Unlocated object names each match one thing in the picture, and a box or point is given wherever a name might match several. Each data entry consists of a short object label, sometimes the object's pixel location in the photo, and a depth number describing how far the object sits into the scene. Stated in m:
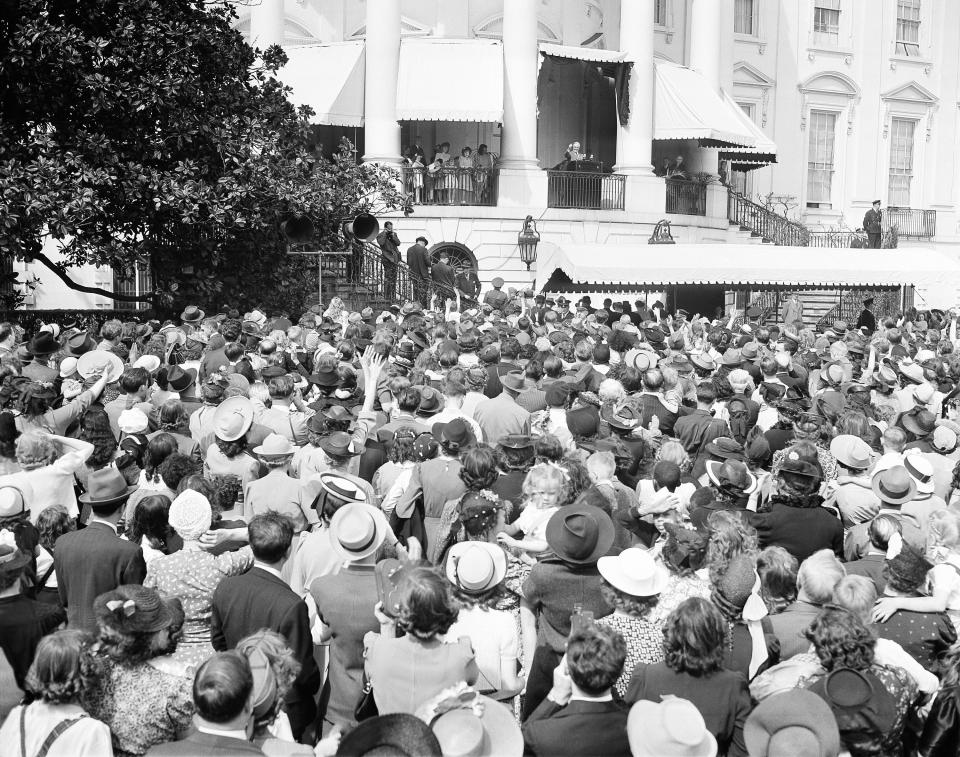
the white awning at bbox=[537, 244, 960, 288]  23.39
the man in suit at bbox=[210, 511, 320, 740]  4.96
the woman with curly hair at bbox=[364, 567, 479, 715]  4.46
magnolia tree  15.61
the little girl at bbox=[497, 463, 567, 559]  5.96
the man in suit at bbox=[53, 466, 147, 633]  5.59
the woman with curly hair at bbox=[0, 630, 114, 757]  3.87
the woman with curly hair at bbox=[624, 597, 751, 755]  4.31
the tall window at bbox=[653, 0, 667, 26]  33.84
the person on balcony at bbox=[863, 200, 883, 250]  34.84
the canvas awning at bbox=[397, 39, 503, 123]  26.59
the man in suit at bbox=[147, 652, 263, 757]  3.73
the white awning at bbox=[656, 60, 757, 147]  28.53
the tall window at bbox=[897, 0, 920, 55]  38.56
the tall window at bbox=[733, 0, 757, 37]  36.06
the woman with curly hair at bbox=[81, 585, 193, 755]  4.29
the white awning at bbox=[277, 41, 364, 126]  27.16
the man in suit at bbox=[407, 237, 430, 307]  23.05
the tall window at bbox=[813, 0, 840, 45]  37.22
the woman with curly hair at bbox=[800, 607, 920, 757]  4.23
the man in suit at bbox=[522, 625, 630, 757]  4.13
